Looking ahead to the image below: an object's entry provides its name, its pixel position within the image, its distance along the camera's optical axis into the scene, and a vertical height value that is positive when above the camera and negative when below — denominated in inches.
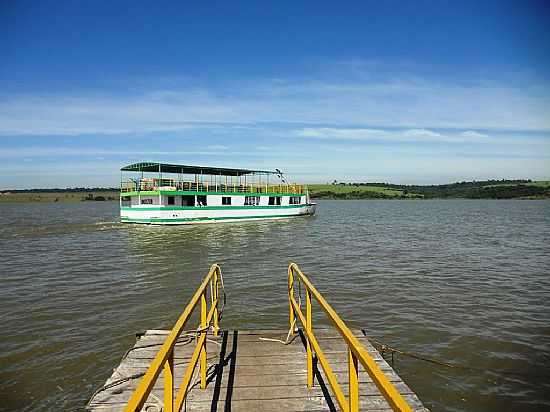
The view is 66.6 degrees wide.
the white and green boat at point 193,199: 1455.5 -13.6
